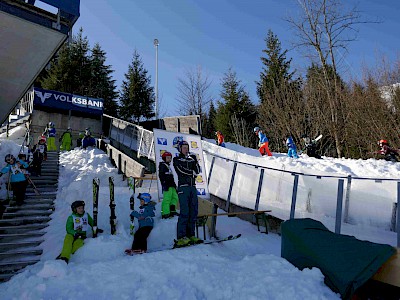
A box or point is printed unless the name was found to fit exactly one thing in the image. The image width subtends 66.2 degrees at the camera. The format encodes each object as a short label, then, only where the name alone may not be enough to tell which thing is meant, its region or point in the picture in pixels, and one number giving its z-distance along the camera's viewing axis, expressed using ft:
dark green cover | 11.35
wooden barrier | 23.14
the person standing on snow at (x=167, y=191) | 27.20
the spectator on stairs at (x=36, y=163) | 41.68
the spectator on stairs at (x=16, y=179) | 31.50
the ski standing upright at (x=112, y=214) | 25.30
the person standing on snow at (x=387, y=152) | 43.50
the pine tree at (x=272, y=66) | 107.86
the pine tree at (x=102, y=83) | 131.85
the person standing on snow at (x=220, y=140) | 63.83
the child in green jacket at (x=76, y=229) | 19.16
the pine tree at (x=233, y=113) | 107.65
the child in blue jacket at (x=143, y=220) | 21.67
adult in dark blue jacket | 20.86
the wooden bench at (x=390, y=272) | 11.16
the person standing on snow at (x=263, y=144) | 54.08
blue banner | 79.66
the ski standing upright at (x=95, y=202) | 23.48
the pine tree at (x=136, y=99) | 125.18
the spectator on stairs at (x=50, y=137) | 62.54
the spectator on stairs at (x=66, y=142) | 66.85
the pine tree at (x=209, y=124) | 129.89
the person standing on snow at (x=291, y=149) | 50.70
